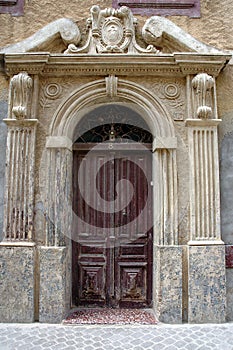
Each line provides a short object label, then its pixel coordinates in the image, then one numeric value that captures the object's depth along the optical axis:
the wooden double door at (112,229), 5.34
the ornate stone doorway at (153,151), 4.74
